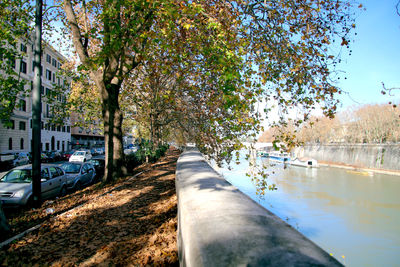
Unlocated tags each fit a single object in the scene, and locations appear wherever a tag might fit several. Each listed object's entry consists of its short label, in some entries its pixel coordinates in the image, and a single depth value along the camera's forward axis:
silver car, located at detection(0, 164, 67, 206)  8.95
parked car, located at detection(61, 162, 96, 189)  12.82
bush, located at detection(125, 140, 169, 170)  20.08
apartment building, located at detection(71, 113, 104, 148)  66.69
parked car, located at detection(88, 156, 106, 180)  17.91
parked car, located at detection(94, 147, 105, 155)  50.30
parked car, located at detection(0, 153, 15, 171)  24.27
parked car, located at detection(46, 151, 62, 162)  36.03
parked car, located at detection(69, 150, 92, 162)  32.25
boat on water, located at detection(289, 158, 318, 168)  68.31
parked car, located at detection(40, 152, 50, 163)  33.61
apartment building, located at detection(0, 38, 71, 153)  36.47
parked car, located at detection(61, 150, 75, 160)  40.00
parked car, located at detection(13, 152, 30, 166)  26.94
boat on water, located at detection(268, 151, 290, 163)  74.38
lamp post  8.05
